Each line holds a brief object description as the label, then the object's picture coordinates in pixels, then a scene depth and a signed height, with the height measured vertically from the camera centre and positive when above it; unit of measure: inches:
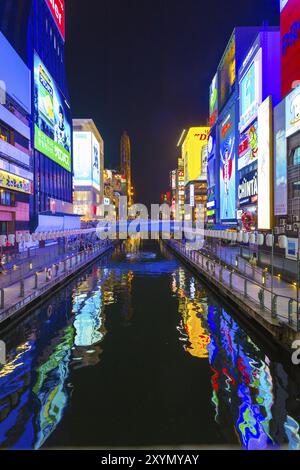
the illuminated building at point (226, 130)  2731.3 +755.1
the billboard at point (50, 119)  2290.8 +700.2
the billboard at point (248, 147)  2119.8 +439.6
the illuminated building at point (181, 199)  7573.8 +518.5
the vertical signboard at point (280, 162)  1560.0 +251.6
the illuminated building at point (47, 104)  2129.7 +789.5
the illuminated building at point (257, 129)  1772.9 +493.3
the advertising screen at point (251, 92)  2057.8 +721.8
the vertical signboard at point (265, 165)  1726.1 +269.0
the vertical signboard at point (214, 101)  3646.9 +1156.4
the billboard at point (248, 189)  2140.5 +209.9
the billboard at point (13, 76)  1648.6 +668.3
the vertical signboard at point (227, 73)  2857.3 +1142.3
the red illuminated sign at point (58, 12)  2843.0 +1558.4
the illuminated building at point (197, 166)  6107.3 +908.7
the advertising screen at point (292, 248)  603.1 -33.0
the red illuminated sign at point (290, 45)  1454.2 +665.6
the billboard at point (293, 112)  1393.9 +399.7
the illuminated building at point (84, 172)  5246.1 +700.8
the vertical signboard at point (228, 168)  2787.9 +426.6
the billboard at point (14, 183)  1593.1 +190.5
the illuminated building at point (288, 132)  1439.5 +348.2
